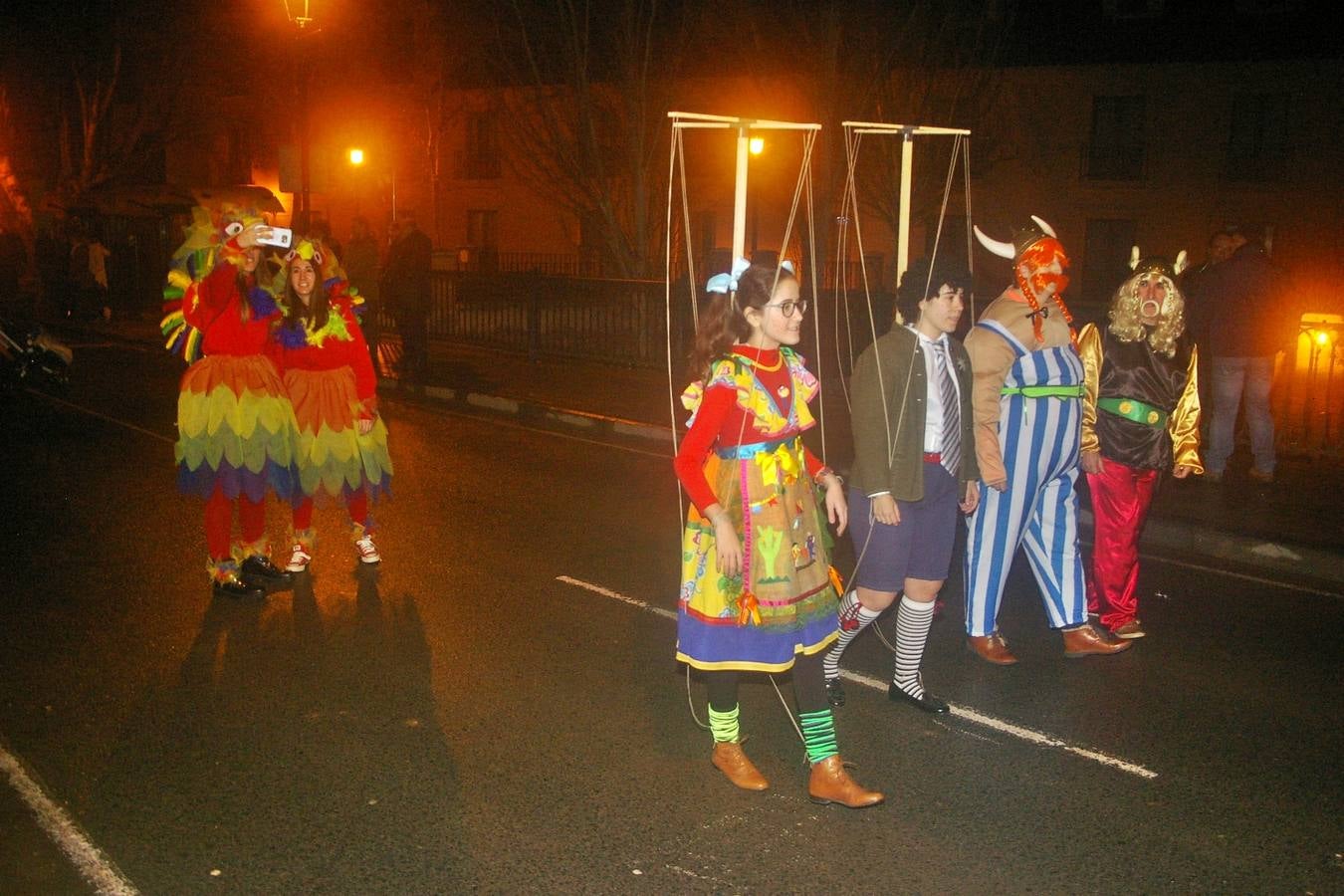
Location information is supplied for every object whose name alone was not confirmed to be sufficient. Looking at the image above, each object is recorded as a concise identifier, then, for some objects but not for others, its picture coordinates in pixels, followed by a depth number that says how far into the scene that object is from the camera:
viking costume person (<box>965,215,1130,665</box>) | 5.42
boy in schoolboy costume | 4.74
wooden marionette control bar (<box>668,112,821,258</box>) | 4.32
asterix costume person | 5.86
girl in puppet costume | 4.14
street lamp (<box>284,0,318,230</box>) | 17.67
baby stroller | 14.64
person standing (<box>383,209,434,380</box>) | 15.98
